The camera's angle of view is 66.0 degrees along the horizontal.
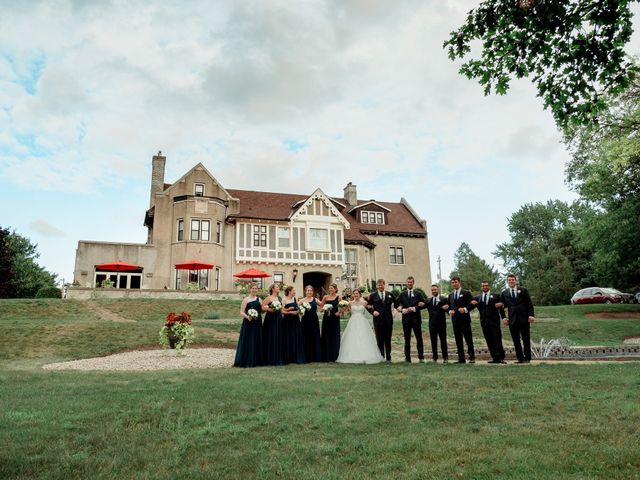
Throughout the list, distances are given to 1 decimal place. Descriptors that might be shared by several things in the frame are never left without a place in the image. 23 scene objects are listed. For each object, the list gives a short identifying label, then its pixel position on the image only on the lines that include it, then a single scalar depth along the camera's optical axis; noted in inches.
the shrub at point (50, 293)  1288.1
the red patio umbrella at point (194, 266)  1390.3
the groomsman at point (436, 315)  525.3
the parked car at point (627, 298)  1631.2
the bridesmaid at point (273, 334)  519.2
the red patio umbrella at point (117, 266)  1311.5
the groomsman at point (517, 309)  503.5
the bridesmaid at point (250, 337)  509.4
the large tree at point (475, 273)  3147.1
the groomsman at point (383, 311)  542.9
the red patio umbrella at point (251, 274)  1380.4
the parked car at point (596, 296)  1603.1
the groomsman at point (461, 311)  514.6
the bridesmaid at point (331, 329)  546.9
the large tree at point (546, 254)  2404.0
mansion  1460.4
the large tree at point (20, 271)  1635.1
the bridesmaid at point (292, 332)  531.2
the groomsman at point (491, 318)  502.3
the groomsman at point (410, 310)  530.6
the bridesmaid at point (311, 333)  543.2
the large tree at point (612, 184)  987.9
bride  532.4
